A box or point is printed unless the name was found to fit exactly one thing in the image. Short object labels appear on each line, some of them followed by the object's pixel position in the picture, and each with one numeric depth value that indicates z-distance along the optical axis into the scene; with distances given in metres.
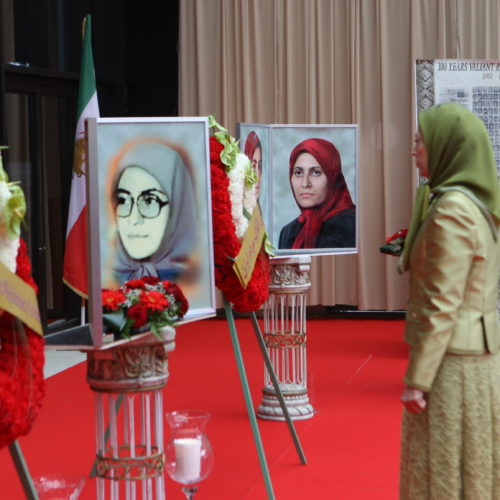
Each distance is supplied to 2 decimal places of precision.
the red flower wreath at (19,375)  2.60
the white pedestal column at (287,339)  6.16
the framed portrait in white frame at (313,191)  6.61
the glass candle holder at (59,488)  3.46
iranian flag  6.77
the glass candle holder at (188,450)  3.66
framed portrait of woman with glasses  3.50
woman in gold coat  2.91
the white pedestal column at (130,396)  3.25
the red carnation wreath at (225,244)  4.27
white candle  3.65
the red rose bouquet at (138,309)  3.17
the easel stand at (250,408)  4.35
